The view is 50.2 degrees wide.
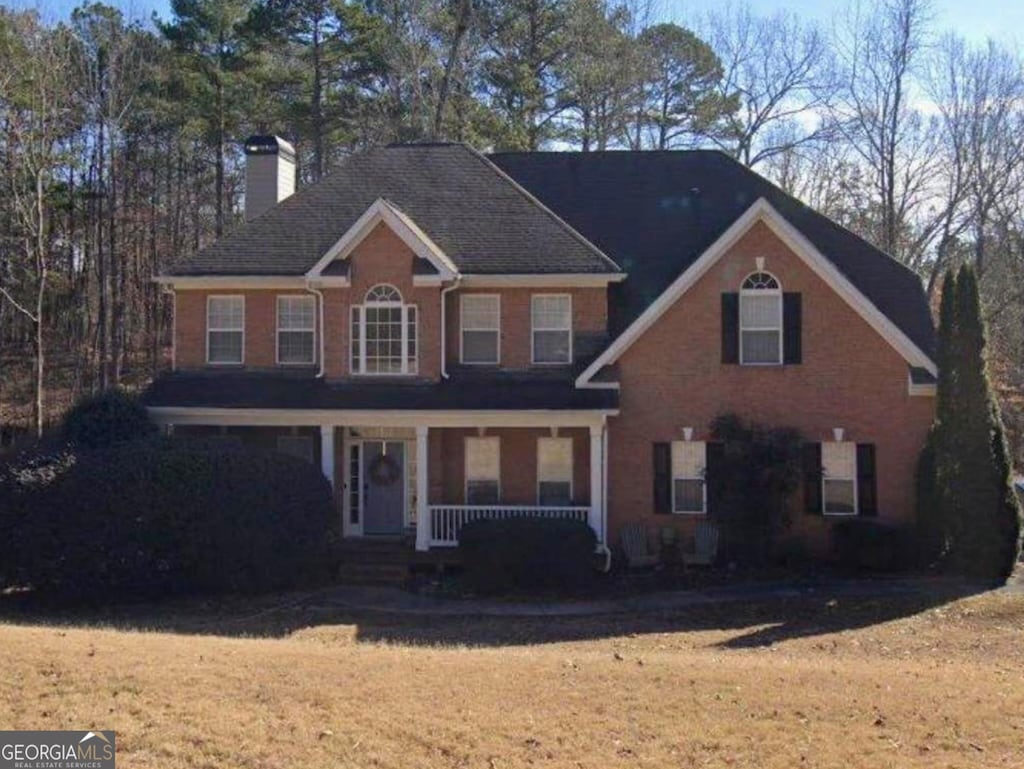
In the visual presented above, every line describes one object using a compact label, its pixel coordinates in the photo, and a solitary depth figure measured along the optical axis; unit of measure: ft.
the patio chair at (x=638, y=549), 67.67
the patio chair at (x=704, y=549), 66.95
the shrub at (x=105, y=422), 66.33
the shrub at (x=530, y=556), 62.64
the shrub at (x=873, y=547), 64.64
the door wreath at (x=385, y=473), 73.92
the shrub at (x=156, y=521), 58.39
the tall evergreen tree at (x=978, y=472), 62.39
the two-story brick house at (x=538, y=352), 68.39
